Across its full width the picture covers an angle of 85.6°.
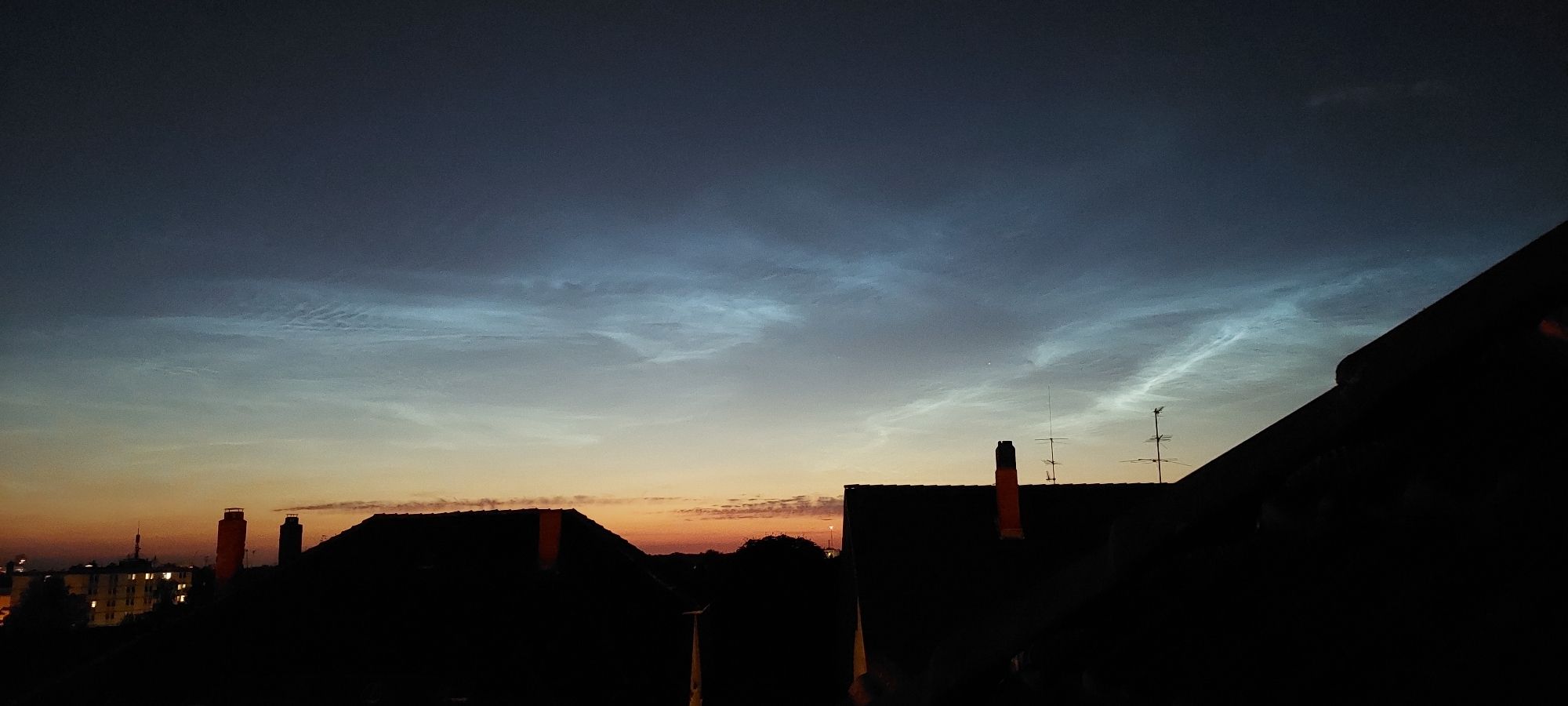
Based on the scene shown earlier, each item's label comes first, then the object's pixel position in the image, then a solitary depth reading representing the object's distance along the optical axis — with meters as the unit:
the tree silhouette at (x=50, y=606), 100.43
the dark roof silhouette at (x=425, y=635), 19.53
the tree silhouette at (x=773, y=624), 33.59
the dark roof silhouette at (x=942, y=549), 17.83
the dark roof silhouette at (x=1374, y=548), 1.16
